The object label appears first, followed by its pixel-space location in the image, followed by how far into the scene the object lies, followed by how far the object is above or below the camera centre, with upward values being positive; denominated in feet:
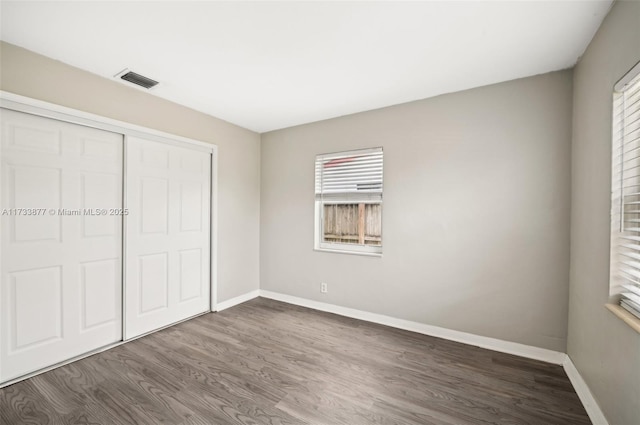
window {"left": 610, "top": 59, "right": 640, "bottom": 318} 4.87 +0.37
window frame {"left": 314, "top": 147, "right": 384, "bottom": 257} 10.89 -0.27
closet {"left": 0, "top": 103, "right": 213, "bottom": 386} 6.84 -0.97
